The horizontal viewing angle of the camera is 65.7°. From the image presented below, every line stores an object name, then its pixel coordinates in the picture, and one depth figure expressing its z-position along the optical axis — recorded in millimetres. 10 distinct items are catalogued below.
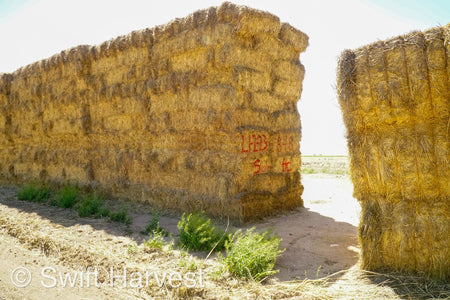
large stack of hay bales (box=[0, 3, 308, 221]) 6238
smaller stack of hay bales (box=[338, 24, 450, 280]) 3424
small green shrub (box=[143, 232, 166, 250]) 4559
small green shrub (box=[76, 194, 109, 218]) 6824
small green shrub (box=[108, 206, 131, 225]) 6469
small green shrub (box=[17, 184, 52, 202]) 8734
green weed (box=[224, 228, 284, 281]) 3670
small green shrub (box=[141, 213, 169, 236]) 5588
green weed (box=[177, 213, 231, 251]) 4668
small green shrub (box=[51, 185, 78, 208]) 7801
